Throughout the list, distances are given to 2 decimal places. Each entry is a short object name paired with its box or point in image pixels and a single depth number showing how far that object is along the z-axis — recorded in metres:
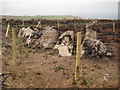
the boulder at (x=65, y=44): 9.25
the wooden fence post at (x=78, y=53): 5.34
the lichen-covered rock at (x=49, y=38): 10.93
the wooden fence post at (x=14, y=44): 6.29
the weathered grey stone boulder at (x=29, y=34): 12.78
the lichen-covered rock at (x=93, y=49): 8.40
